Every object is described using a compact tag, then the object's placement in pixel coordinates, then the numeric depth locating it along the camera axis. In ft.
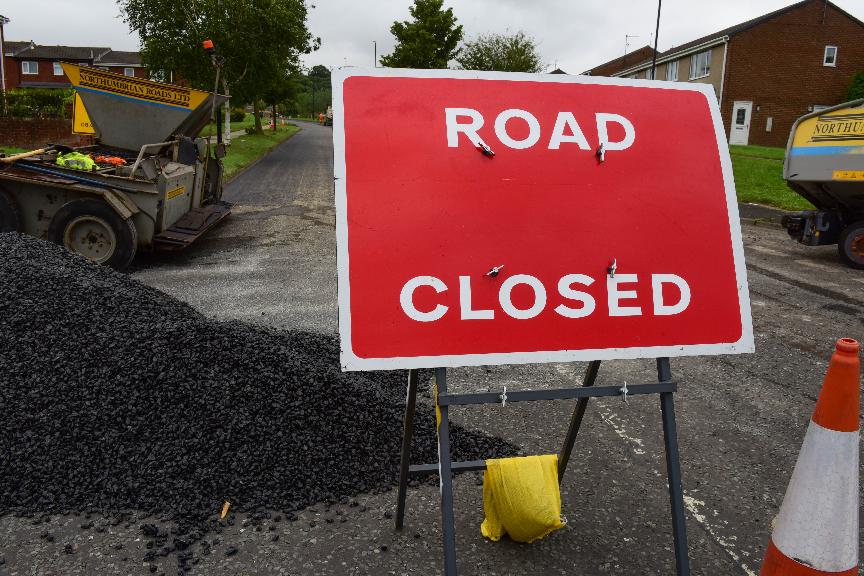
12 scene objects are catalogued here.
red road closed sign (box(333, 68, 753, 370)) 7.18
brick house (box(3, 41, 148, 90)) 189.98
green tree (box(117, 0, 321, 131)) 81.92
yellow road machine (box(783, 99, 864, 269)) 29.89
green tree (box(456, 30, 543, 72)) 135.95
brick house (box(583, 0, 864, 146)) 113.70
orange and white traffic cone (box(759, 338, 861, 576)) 6.99
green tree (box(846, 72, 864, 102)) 112.68
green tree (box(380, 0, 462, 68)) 126.82
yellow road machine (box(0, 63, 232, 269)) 27.14
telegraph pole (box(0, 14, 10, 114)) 134.58
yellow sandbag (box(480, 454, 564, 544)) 8.69
